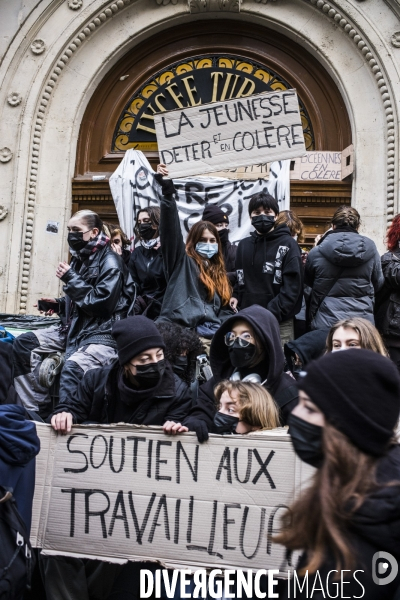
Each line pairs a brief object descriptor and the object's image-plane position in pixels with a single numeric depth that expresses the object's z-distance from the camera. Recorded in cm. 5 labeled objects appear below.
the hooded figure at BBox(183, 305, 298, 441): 422
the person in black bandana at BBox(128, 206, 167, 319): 581
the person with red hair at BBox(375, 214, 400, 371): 556
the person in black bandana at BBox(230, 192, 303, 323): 557
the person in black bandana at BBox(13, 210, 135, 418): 518
